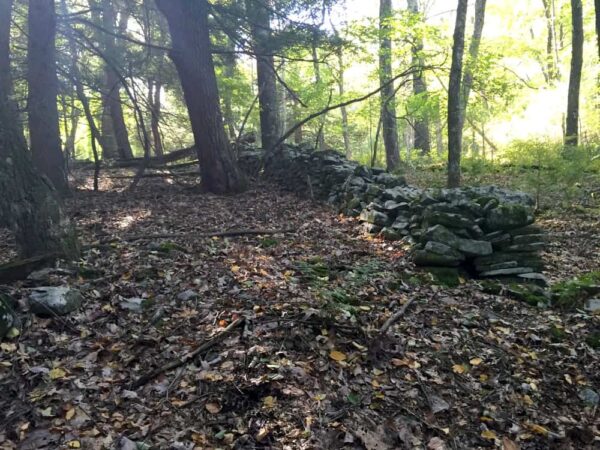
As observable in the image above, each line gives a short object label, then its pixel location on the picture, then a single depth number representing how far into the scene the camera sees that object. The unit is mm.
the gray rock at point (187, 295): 4194
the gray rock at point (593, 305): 4592
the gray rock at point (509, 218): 5684
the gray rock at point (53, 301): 3562
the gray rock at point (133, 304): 3925
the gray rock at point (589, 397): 3395
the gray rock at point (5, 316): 3217
